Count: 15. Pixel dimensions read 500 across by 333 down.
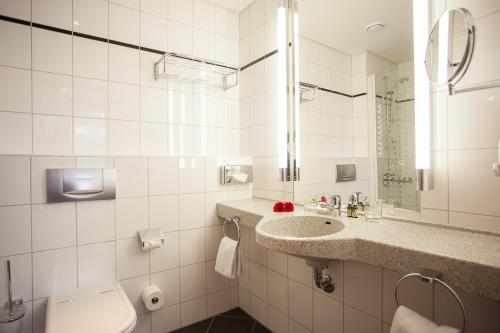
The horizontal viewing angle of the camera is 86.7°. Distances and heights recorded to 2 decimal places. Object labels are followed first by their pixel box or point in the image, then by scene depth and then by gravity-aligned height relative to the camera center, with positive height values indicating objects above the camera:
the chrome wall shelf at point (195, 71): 1.86 +0.73
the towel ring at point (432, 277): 0.80 -0.35
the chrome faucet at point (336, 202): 1.47 -0.21
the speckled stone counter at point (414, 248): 0.75 -0.28
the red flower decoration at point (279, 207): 1.61 -0.25
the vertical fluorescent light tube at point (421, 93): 1.10 +0.30
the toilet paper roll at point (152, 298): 1.63 -0.82
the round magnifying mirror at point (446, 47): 1.02 +0.47
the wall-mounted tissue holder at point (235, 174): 2.04 -0.06
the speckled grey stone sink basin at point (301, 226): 1.34 -0.31
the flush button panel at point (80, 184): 1.45 -0.09
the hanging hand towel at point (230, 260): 1.71 -0.61
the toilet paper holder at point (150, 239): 1.64 -0.45
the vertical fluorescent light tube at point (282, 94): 1.77 +0.49
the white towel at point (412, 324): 0.80 -0.50
